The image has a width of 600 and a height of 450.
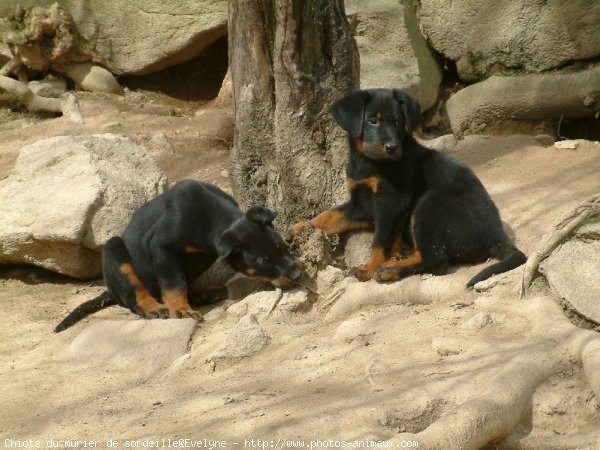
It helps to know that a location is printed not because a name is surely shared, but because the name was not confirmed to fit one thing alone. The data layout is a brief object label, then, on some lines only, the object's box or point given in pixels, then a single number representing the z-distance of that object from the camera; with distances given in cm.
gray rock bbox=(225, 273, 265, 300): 1386
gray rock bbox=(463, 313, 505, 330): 980
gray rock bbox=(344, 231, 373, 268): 1364
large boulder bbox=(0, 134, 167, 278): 1486
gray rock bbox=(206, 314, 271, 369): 1059
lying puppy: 1263
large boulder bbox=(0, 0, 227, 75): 2261
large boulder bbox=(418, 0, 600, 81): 2023
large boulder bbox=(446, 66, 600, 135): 1986
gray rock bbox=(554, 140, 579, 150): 1753
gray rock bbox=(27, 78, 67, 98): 2244
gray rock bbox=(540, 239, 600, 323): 945
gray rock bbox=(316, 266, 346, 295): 1264
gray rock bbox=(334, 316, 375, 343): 1030
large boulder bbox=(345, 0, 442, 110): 2127
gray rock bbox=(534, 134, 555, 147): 1916
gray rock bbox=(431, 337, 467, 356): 929
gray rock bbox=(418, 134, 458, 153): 1869
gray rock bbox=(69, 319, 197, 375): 1116
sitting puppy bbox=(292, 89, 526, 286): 1265
